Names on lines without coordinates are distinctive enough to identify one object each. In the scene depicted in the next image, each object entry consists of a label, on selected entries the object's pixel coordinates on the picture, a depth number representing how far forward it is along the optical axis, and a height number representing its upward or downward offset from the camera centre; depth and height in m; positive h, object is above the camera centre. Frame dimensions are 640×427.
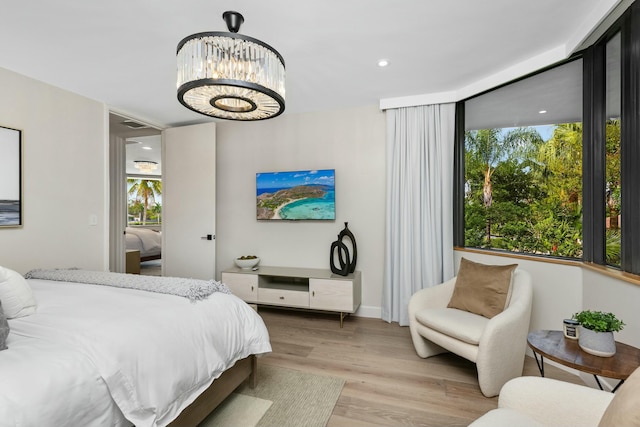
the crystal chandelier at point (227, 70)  1.51 +0.70
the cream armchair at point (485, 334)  2.01 -0.85
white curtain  3.23 +0.08
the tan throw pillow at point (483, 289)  2.38 -0.61
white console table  3.29 -0.86
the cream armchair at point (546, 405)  1.10 -0.71
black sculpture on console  3.38 -0.49
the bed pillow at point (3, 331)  1.15 -0.46
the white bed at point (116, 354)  1.02 -0.58
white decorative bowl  3.71 -0.62
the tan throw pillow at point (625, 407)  0.79 -0.51
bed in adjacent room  6.26 -0.66
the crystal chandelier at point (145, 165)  7.26 +1.05
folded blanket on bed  1.84 -0.46
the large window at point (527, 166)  2.47 +0.41
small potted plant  1.52 -0.59
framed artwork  2.55 +0.26
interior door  3.98 +0.12
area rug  1.79 -1.19
